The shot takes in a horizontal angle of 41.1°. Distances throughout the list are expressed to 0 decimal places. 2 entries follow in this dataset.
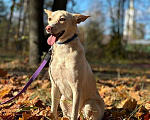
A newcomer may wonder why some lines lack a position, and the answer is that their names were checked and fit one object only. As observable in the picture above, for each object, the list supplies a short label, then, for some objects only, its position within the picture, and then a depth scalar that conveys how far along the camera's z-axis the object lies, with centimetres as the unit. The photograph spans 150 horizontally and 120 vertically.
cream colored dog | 193
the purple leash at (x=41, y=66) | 234
